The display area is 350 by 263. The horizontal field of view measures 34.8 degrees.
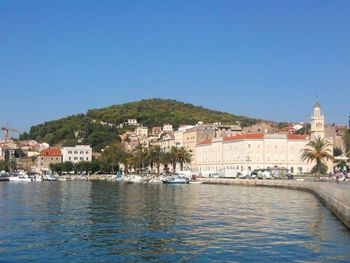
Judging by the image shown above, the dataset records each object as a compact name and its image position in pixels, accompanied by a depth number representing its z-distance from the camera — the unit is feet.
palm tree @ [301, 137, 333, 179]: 307.78
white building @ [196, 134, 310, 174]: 430.20
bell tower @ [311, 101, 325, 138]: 436.76
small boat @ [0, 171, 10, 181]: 493.77
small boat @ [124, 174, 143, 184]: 413.39
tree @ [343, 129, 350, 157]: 424.46
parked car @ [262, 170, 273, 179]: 350.23
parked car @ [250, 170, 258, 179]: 365.75
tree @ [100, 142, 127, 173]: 576.69
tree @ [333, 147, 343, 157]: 533.10
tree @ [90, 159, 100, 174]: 599.16
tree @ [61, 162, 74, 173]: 609.42
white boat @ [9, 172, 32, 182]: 466.78
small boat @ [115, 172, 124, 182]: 462.60
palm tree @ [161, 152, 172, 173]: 473.26
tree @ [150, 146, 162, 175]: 495.82
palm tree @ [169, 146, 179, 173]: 463.54
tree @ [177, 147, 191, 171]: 460.55
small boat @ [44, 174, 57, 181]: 489.67
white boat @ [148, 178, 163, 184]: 384.47
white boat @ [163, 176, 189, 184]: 360.48
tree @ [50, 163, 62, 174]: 620.90
